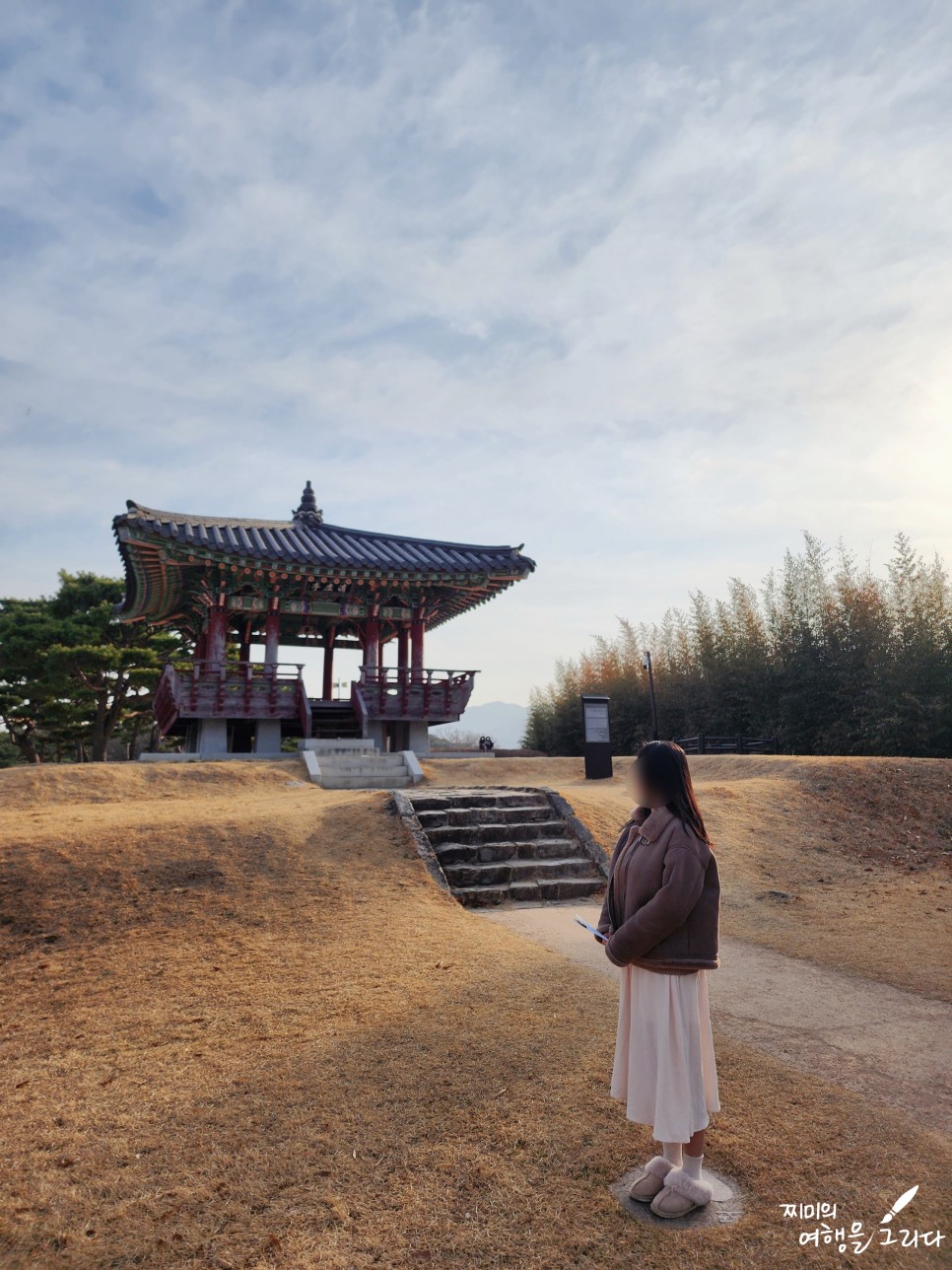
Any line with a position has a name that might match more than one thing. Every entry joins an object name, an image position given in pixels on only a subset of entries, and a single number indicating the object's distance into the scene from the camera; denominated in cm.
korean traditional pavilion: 1578
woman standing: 263
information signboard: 1393
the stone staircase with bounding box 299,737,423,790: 1296
